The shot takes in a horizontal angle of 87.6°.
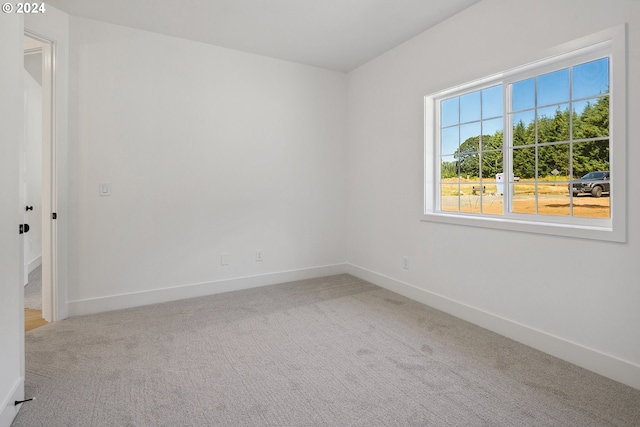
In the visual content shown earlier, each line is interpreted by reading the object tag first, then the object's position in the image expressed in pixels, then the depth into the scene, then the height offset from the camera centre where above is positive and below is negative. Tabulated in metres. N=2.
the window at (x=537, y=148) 2.19 +0.51
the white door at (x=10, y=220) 1.59 -0.04
